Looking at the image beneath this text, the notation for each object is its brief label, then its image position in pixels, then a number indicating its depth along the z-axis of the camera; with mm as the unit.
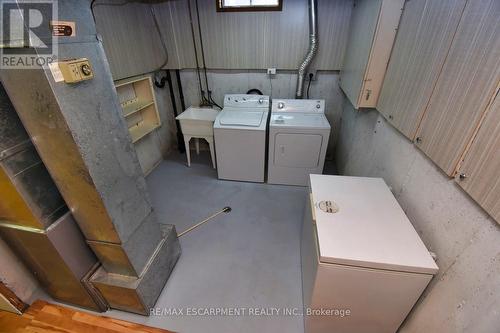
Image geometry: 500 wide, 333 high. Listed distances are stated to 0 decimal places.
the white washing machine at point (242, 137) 2746
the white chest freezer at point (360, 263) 1102
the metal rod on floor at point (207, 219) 2352
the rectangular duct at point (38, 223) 1127
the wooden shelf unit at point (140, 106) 2877
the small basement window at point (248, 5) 2793
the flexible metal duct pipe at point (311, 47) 2664
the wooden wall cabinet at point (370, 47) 1719
